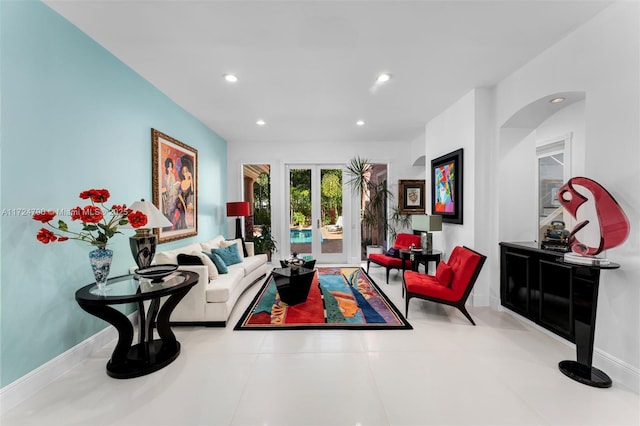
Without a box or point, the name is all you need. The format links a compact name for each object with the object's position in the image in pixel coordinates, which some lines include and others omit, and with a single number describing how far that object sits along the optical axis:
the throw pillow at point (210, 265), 3.37
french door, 6.36
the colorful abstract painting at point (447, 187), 3.83
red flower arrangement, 1.91
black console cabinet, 2.62
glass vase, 2.16
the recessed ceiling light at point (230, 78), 3.10
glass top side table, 2.10
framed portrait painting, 3.51
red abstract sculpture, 1.96
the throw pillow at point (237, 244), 4.64
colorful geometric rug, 3.06
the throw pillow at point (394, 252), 5.11
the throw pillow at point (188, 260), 3.15
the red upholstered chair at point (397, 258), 4.70
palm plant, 6.11
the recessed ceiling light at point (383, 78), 3.10
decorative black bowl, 2.39
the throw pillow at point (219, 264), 3.74
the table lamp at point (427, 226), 4.07
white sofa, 3.03
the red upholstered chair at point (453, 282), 3.03
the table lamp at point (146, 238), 2.58
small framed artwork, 6.09
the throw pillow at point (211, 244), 4.26
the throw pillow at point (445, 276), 3.29
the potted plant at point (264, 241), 5.84
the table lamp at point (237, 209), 5.45
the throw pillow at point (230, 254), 4.14
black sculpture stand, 2.04
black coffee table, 3.52
